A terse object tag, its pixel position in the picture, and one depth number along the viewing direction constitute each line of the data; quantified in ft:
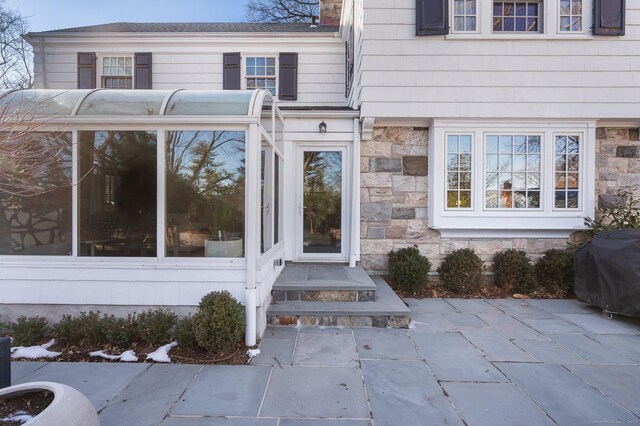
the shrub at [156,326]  10.83
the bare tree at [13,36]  27.96
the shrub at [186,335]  10.64
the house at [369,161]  11.69
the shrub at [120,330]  10.75
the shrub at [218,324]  10.24
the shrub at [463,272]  17.16
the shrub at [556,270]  17.01
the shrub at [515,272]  17.30
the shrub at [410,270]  16.85
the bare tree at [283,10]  47.03
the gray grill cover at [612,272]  13.16
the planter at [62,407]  4.97
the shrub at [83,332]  10.85
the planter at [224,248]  11.84
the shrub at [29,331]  10.81
